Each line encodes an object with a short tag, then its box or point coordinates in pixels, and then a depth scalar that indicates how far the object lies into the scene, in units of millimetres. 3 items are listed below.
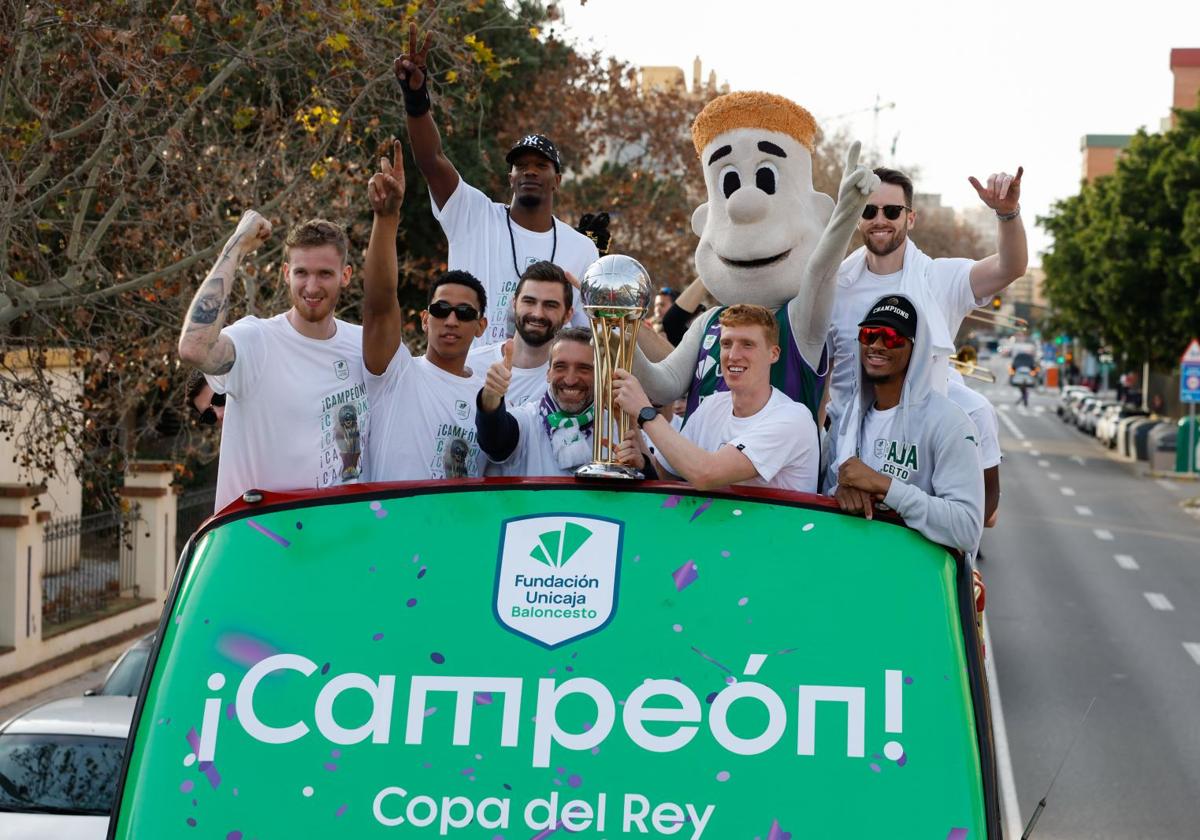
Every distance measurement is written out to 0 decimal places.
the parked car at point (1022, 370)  86625
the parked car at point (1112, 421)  51375
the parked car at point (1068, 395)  65438
